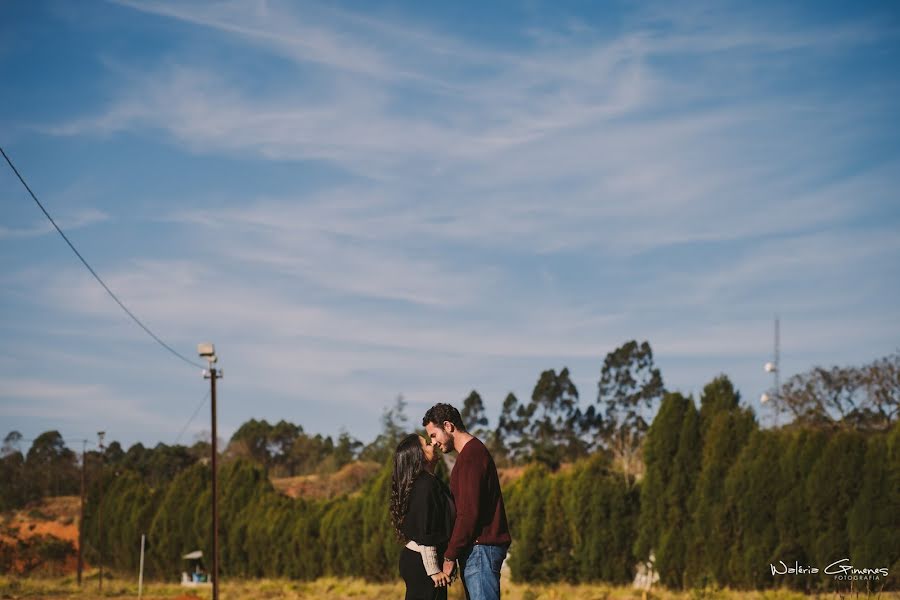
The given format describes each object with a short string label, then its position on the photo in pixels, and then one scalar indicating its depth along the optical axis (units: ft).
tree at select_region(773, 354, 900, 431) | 166.91
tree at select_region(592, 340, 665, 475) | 240.12
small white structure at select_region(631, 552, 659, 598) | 85.30
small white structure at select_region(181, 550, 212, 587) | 124.07
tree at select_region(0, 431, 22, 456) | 277.03
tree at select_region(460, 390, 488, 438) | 269.13
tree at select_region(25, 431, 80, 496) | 270.05
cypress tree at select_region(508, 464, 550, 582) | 94.79
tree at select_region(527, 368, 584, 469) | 254.47
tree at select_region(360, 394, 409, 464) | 249.75
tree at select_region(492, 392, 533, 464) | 254.88
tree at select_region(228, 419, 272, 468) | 299.99
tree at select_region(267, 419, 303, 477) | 305.73
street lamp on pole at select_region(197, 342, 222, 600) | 74.33
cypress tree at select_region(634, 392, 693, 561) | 85.30
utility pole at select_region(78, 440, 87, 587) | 132.08
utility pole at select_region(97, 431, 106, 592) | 118.70
